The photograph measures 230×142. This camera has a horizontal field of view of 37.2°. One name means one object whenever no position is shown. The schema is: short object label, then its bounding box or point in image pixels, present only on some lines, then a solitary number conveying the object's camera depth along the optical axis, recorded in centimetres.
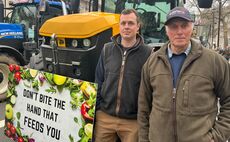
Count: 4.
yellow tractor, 415
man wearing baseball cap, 239
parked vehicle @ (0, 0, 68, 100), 773
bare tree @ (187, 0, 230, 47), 3868
